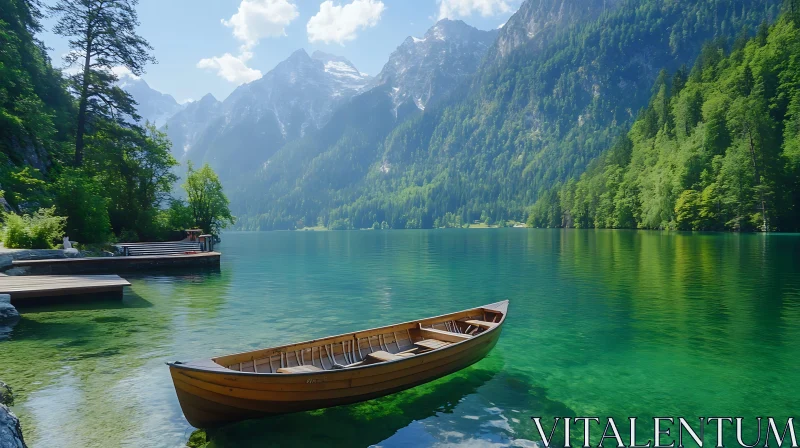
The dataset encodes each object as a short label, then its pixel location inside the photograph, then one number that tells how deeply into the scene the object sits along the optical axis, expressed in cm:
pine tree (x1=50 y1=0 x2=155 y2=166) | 4356
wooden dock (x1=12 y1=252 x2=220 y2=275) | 2937
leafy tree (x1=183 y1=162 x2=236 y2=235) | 6462
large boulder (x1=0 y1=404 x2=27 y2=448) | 588
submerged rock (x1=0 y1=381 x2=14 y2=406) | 1014
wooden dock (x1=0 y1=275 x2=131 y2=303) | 2167
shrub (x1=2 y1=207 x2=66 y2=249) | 3020
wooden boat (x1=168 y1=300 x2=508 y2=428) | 893
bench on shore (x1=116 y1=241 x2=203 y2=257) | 4200
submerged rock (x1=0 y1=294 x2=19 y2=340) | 1891
